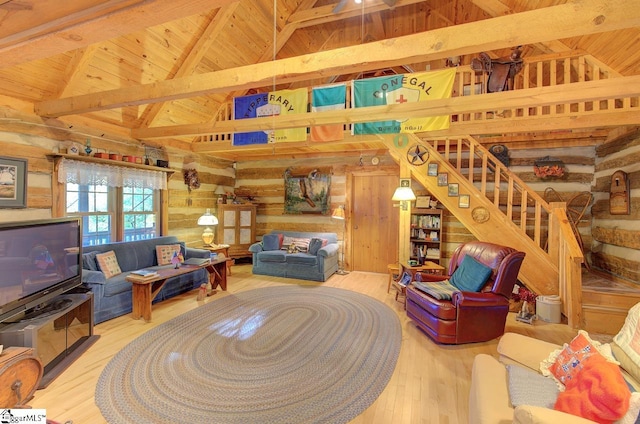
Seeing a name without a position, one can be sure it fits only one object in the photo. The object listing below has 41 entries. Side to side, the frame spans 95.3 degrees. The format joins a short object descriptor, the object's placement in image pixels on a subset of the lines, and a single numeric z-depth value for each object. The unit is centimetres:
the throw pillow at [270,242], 624
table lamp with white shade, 562
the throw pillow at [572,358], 156
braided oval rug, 207
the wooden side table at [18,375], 180
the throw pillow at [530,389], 146
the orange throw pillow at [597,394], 119
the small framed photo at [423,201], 549
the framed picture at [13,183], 345
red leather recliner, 303
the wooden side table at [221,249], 558
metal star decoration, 484
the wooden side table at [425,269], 436
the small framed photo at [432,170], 477
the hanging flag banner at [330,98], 421
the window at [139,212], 505
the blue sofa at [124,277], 352
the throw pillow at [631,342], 157
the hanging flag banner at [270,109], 436
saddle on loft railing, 412
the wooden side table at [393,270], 467
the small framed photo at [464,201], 453
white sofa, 116
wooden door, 615
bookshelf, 544
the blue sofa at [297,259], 559
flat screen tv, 227
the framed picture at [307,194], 666
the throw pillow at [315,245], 582
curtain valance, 404
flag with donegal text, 353
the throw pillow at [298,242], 606
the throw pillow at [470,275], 325
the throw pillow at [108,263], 386
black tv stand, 219
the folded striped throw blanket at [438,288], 319
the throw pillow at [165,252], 475
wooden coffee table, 358
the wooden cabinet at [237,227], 657
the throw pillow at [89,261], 378
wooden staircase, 367
